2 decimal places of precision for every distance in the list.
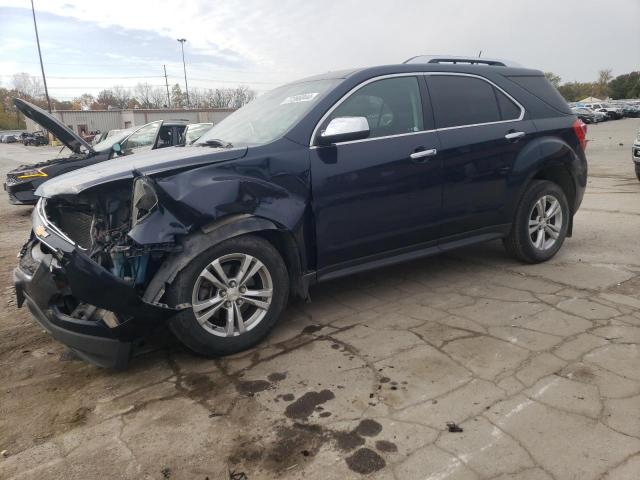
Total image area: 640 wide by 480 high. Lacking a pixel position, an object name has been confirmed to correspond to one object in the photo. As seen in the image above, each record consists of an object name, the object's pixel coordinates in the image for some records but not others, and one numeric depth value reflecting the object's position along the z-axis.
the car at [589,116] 46.79
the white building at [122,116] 52.12
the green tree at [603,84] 101.51
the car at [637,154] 9.76
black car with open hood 8.67
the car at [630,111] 56.69
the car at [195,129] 10.80
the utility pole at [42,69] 43.34
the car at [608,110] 52.88
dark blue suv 2.95
